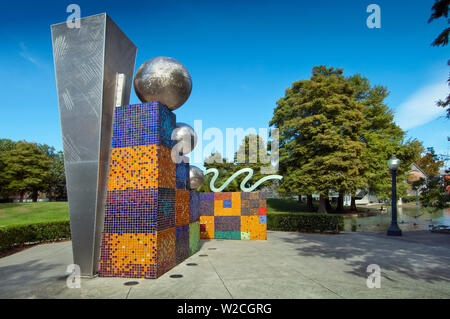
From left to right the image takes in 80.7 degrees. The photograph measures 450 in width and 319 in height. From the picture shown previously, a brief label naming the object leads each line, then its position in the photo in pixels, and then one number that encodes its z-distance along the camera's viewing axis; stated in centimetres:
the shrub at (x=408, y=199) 5902
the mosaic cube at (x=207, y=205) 1453
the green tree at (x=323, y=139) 2422
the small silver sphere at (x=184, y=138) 816
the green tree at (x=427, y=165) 5846
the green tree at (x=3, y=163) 4030
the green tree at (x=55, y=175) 5134
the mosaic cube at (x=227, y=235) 1404
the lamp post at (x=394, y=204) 1419
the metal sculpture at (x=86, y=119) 672
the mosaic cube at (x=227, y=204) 1411
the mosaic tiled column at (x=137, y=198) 660
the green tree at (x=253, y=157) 3362
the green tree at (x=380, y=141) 2764
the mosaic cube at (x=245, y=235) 1388
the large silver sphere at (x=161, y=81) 757
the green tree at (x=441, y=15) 986
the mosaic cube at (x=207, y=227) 1440
